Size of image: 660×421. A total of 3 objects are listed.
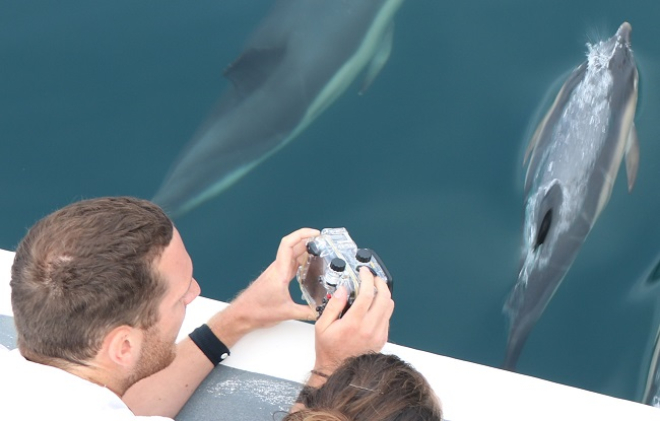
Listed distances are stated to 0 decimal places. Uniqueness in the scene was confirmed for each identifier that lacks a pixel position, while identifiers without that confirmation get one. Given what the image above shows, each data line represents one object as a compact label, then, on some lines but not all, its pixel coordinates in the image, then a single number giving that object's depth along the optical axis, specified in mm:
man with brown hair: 1925
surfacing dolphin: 4297
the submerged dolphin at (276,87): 4918
